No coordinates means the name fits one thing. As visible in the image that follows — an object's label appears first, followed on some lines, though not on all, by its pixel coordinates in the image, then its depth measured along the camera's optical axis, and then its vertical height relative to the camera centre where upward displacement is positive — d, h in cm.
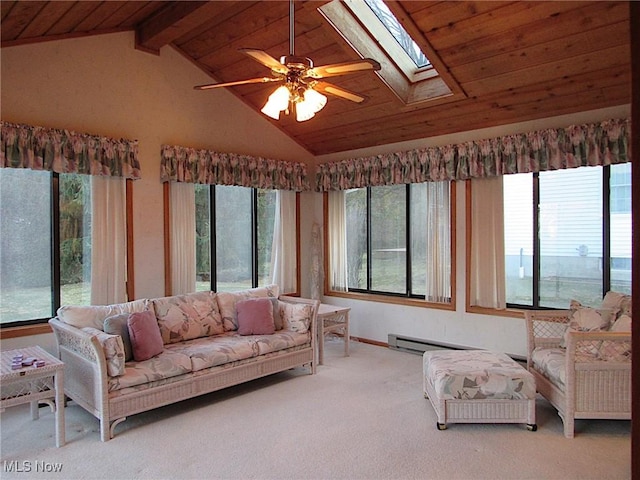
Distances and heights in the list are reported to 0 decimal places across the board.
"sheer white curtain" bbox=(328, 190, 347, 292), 630 -4
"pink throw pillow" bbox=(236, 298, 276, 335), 443 -78
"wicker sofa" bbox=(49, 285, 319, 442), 323 -93
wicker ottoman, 329 -116
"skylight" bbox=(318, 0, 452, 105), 409 +183
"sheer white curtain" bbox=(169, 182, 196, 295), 488 +2
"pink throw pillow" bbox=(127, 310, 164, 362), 356 -77
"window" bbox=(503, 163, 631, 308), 418 -1
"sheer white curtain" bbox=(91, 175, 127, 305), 429 -1
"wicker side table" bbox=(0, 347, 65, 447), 291 -99
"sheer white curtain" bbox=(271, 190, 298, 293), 604 -9
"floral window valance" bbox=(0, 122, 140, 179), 374 +77
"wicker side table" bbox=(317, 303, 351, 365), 497 -98
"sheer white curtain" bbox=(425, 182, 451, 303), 524 -7
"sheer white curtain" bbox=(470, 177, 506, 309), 480 -9
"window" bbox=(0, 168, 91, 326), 391 -3
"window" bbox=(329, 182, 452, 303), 529 -6
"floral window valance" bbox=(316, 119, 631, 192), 405 +81
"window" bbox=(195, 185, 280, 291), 530 +2
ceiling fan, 270 +100
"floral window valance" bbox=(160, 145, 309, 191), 482 +80
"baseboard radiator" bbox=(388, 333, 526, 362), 519 -126
